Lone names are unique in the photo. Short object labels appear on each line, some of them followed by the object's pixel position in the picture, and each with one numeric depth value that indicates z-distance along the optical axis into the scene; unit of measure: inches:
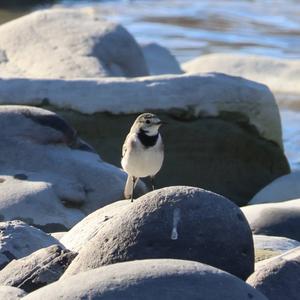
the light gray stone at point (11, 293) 403.2
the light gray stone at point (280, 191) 808.3
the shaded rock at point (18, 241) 477.4
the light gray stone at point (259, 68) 1189.9
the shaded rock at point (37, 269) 442.0
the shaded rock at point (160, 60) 1182.3
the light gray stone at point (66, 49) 943.0
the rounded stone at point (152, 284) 370.0
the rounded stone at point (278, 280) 415.2
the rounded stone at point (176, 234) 428.8
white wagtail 608.7
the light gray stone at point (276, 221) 596.4
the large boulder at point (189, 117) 823.1
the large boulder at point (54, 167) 642.8
